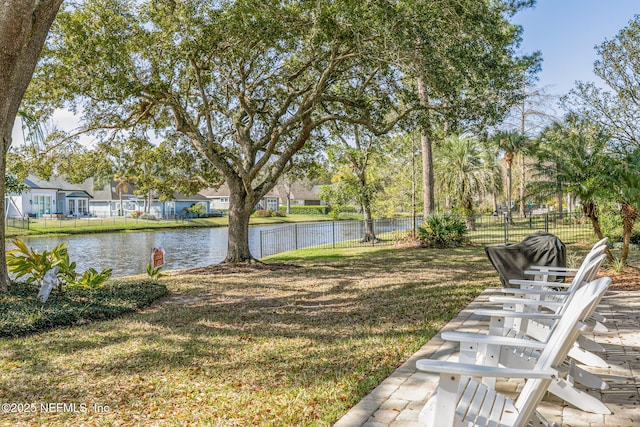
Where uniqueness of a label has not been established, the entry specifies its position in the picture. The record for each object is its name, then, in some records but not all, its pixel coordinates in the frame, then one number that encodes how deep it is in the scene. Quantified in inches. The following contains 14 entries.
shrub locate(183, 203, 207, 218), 1856.5
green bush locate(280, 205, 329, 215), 2357.3
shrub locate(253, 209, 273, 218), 1958.7
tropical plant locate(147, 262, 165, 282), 386.3
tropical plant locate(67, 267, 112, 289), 311.3
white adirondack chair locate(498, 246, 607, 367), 146.3
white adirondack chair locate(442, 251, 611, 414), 105.8
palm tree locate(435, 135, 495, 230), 927.7
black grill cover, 257.0
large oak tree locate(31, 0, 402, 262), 370.3
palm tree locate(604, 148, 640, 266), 334.3
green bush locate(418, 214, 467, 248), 659.4
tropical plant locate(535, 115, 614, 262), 342.3
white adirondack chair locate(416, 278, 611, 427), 80.4
